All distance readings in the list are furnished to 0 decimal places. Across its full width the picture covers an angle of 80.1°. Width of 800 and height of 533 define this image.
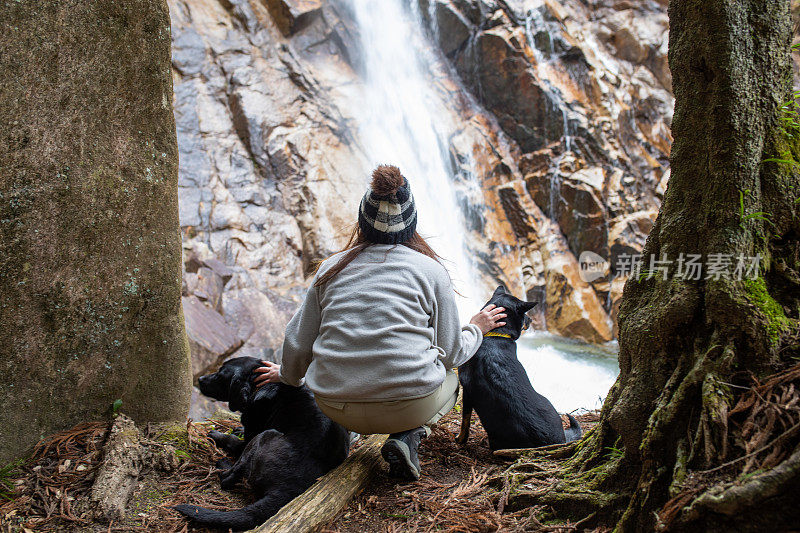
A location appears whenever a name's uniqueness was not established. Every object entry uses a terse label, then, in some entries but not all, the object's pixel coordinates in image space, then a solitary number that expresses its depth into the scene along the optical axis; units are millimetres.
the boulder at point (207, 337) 5344
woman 2439
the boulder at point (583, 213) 12031
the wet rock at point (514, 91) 13078
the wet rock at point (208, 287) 6629
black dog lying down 2465
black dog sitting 2951
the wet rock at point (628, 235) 11836
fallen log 2248
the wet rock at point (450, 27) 13953
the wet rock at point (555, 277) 11172
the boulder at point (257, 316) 6754
